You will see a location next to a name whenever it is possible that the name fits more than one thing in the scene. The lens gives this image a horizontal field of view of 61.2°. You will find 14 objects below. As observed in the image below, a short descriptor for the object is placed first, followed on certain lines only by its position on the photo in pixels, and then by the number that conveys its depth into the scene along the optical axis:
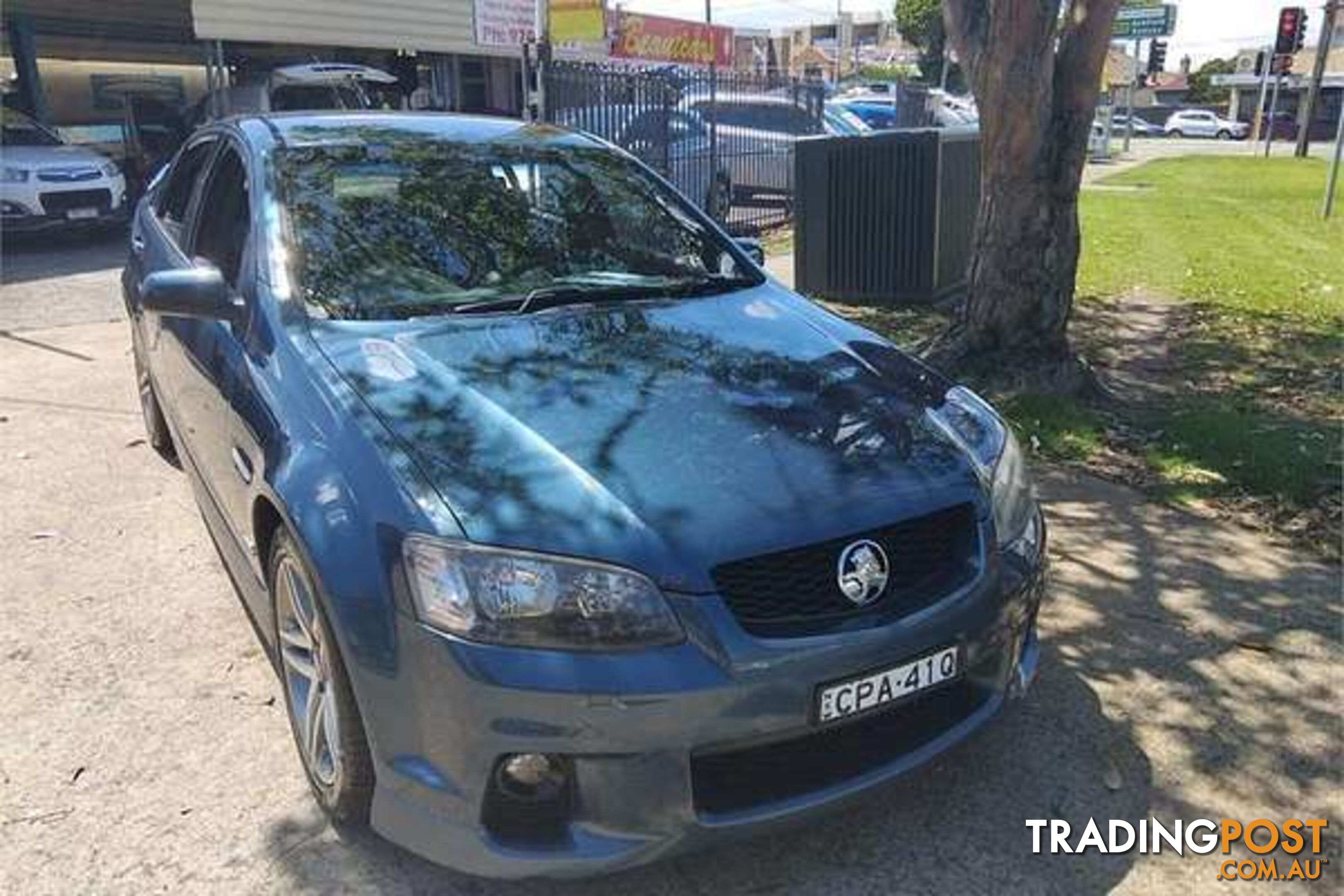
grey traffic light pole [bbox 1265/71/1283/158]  36.09
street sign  43.31
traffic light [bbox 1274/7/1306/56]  31.17
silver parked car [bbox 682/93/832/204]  15.21
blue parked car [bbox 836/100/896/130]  25.78
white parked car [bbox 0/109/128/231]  12.28
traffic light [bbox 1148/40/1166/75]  43.72
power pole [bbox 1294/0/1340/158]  30.05
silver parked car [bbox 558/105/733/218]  13.29
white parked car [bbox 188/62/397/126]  16.44
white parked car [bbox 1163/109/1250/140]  61.34
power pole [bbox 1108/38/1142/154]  40.44
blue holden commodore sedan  2.28
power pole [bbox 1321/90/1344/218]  14.91
